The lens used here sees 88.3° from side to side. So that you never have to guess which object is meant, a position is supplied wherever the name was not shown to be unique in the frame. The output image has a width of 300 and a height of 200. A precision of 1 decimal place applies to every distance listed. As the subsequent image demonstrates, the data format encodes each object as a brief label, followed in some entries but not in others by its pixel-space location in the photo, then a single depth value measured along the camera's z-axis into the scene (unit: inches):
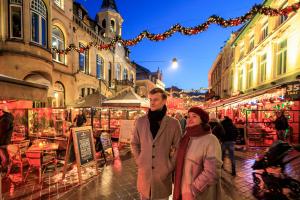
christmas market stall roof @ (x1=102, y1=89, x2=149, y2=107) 354.6
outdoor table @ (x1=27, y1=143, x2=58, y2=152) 174.2
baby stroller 134.8
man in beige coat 78.1
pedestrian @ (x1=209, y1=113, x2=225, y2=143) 184.0
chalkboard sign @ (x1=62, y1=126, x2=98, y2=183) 168.0
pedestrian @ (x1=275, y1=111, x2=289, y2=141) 277.9
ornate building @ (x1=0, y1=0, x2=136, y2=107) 347.2
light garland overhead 203.5
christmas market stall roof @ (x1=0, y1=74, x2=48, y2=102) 108.4
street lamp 393.5
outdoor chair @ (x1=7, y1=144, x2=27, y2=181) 170.6
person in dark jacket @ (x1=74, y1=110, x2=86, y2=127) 376.4
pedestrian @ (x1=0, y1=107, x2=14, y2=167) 182.6
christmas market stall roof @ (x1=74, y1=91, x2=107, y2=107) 398.5
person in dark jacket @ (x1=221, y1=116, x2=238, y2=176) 187.1
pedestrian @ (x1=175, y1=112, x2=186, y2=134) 337.4
